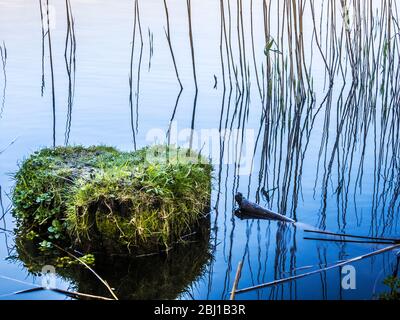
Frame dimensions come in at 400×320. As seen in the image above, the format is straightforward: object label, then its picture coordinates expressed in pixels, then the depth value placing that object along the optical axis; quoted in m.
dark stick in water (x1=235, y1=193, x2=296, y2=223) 3.93
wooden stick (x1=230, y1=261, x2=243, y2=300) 2.65
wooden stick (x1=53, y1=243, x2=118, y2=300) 3.27
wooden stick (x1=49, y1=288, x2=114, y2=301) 3.20
